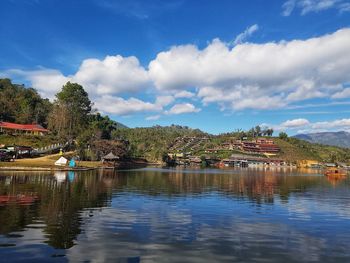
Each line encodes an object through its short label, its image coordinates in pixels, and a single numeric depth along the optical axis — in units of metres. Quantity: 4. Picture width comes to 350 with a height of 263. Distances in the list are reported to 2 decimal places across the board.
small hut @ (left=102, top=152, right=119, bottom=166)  129.30
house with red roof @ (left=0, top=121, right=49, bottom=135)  142.88
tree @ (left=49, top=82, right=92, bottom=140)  142.62
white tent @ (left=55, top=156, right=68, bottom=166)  97.04
